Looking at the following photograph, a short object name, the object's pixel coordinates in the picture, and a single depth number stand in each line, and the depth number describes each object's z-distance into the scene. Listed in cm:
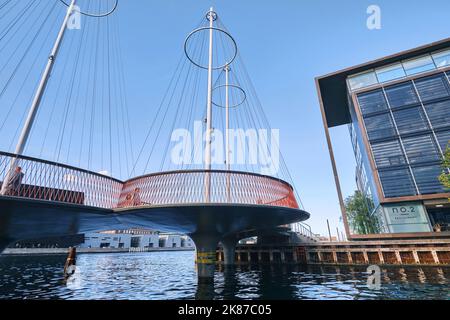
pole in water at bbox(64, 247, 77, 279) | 2318
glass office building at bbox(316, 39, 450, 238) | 3584
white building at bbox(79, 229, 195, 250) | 10056
